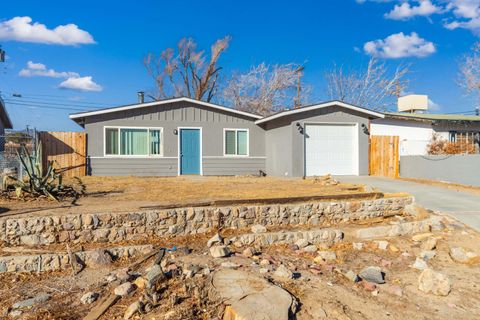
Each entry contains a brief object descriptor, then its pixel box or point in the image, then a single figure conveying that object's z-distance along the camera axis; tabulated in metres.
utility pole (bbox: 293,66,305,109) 25.35
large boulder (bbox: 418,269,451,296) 4.38
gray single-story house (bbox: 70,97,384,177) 13.41
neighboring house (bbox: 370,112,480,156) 16.84
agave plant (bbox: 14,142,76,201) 7.14
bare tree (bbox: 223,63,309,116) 27.34
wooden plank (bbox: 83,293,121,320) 3.62
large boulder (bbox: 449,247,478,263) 5.43
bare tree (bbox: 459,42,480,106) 22.40
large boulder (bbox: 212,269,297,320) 3.43
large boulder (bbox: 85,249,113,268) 4.98
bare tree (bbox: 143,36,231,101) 26.91
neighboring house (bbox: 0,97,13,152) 18.96
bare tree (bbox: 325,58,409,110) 27.19
